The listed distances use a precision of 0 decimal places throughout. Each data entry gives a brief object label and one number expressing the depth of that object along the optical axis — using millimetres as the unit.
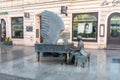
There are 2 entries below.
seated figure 4253
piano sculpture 4747
